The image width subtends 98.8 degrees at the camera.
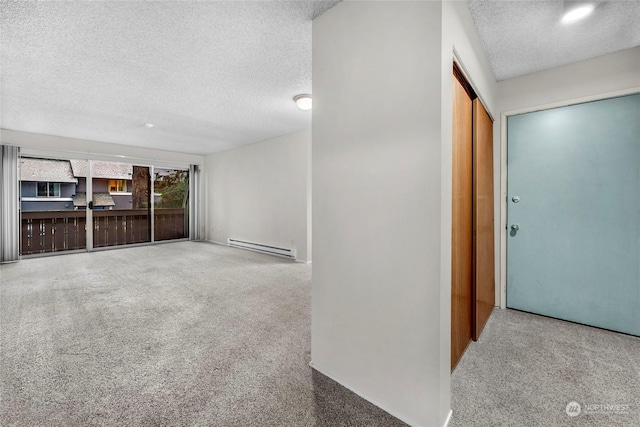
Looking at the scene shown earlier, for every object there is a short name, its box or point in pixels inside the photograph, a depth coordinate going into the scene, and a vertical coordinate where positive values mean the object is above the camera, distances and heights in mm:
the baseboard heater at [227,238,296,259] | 5477 -827
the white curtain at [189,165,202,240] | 7648 +264
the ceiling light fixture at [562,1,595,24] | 1787 +1339
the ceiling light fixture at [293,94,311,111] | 3455 +1395
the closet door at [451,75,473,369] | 1733 -110
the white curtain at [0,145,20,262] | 4914 +103
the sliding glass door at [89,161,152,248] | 6266 +174
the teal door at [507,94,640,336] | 2342 -30
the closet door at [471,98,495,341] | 2234 -90
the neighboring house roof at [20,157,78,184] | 5633 +876
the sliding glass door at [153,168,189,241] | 7168 +182
